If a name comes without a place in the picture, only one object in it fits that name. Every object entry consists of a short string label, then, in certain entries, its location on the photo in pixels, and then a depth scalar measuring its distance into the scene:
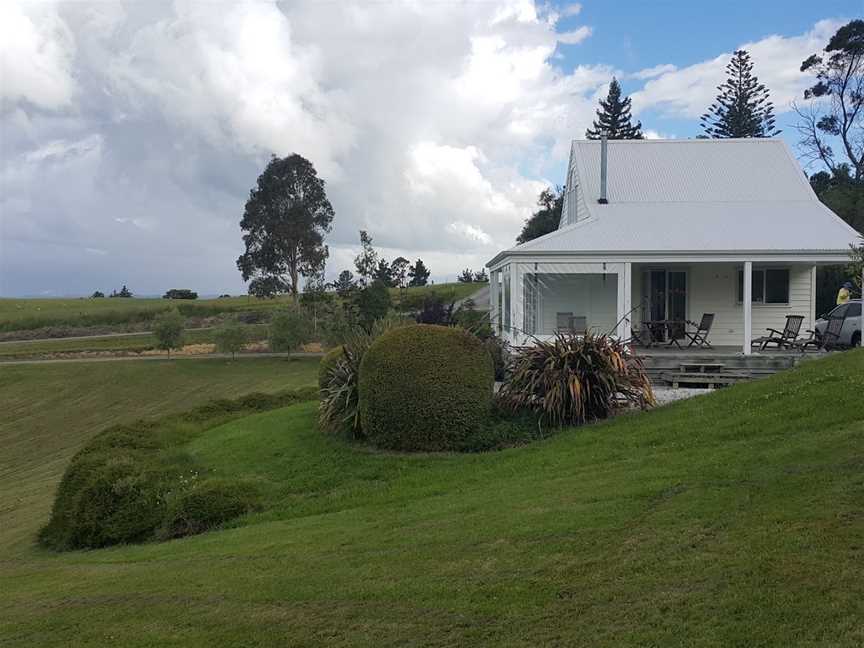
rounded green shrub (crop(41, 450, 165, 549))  9.20
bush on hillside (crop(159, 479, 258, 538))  8.88
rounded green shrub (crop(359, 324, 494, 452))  10.55
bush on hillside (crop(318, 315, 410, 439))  11.75
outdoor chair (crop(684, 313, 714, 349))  16.72
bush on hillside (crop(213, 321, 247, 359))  33.53
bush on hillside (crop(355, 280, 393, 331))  35.16
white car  16.97
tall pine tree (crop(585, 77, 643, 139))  56.47
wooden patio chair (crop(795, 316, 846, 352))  16.17
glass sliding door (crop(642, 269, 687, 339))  18.53
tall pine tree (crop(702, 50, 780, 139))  52.22
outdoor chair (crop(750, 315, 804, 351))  16.11
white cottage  15.95
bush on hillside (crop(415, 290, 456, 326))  13.44
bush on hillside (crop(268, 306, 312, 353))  33.69
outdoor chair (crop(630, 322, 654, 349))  17.12
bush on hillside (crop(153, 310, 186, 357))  33.41
